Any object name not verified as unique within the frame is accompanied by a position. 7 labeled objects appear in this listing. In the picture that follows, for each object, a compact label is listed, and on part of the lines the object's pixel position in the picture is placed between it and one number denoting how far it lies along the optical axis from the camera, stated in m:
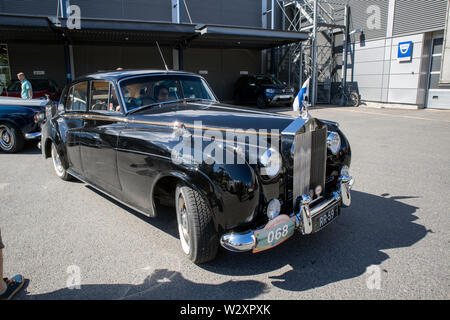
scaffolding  17.89
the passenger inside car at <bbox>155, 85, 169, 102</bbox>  3.95
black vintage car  2.62
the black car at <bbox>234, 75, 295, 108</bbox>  16.06
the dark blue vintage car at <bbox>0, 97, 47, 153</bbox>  7.83
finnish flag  3.36
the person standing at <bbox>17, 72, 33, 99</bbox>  10.36
